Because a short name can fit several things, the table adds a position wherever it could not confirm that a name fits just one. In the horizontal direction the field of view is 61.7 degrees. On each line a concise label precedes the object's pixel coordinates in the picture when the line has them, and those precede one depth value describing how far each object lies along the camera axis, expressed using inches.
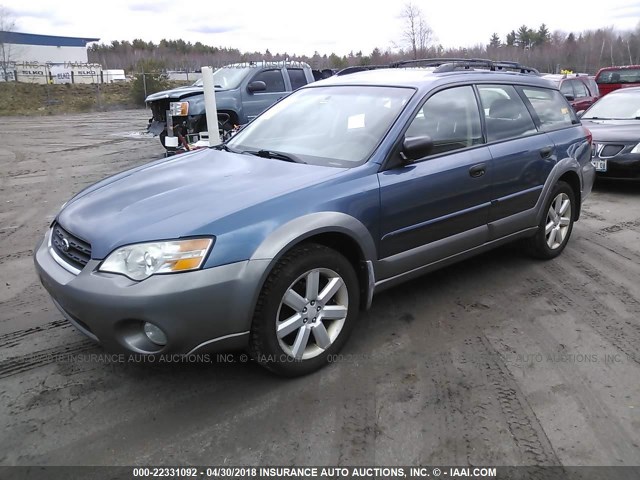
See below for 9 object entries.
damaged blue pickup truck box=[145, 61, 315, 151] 383.9
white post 315.3
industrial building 1808.6
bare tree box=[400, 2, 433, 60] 1114.7
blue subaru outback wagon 103.9
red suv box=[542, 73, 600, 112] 547.7
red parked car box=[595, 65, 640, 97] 631.2
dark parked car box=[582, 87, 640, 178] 303.1
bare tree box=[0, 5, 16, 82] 1683.6
